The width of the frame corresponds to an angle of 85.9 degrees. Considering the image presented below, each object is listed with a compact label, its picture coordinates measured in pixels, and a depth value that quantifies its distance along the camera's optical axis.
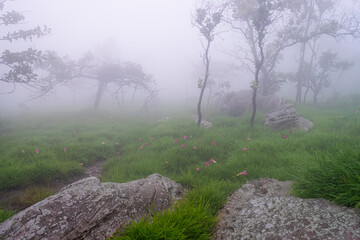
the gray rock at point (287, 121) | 7.93
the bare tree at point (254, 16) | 8.54
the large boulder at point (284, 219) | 1.74
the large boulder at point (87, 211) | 1.98
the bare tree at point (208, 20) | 9.94
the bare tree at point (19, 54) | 9.49
